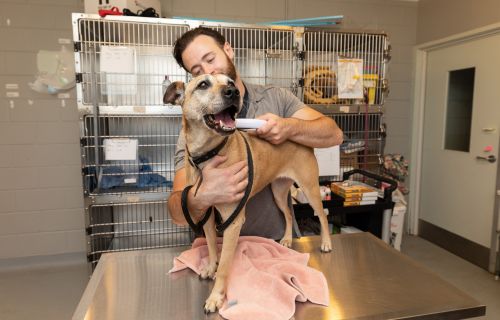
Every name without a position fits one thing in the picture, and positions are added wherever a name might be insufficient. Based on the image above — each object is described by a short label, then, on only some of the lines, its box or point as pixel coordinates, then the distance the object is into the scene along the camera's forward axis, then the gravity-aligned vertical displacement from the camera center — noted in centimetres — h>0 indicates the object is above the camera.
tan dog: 110 -9
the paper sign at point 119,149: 264 -24
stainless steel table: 108 -59
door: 345 -21
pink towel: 104 -54
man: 116 -6
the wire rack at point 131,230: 282 -99
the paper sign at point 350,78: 293 +33
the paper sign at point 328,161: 302 -37
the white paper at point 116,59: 253 +41
